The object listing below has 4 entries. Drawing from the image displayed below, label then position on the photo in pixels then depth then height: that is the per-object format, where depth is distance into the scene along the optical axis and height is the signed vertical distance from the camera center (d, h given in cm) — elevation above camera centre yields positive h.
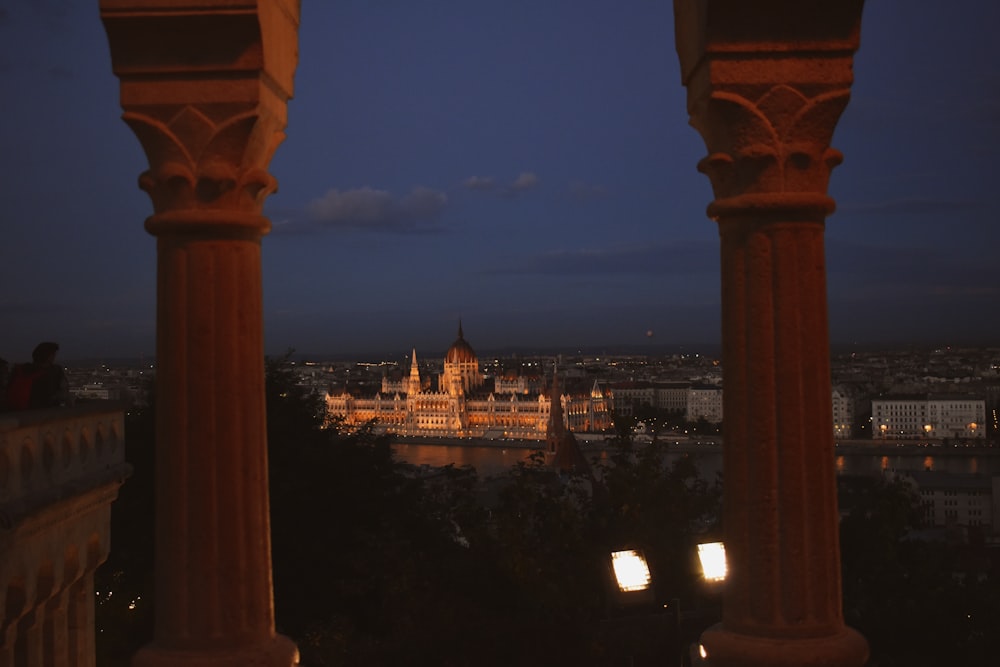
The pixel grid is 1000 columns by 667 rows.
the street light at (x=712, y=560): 388 -82
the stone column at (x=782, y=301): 247 +11
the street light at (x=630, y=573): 440 -97
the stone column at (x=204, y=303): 264 +15
